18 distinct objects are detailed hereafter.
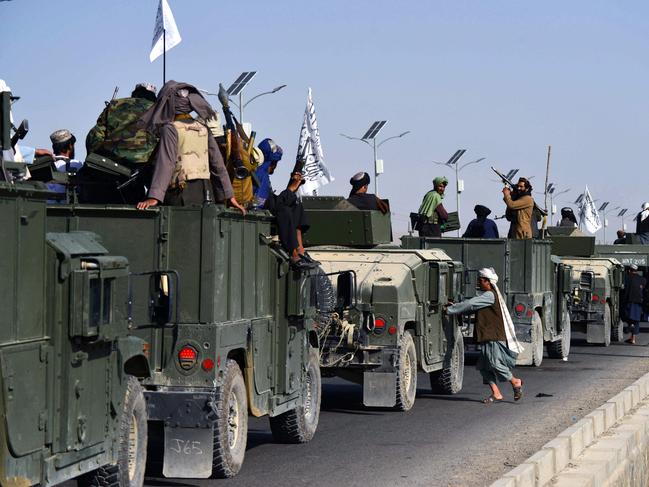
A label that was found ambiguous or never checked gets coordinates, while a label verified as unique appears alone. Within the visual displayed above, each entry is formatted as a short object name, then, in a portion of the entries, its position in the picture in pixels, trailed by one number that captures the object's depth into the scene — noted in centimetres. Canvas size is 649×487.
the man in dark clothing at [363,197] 2184
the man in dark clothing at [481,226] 2866
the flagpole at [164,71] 1485
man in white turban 2136
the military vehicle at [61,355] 888
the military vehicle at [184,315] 1235
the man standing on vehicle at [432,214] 2677
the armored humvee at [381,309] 1927
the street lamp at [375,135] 6462
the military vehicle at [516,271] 2727
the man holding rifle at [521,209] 2844
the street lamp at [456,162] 8544
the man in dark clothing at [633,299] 3919
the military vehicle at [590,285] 3566
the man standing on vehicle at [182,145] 1307
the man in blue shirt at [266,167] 1658
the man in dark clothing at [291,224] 1544
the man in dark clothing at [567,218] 3997
